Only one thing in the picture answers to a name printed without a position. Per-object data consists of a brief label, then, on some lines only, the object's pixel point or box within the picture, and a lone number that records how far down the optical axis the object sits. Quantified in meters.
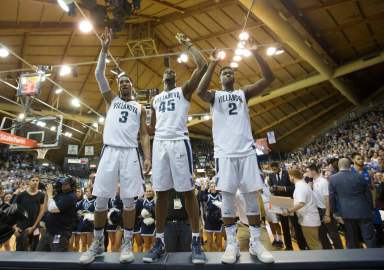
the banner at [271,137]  15.45
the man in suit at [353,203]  4.22
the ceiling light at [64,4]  5.30
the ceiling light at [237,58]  10.39
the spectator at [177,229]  3.90
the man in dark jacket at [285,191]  5.62
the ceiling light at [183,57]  9.42
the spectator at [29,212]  5.07
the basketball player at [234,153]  2.66
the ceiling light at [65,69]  9.29
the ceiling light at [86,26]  6.79
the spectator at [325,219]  4.93
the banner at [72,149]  20.64
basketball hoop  10.84
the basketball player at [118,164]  2.78
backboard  9.46
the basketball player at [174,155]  2.72
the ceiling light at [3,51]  8.16
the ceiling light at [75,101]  13.67
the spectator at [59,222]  4.38
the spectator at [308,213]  4.52
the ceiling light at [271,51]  9.79
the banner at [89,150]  21.16
